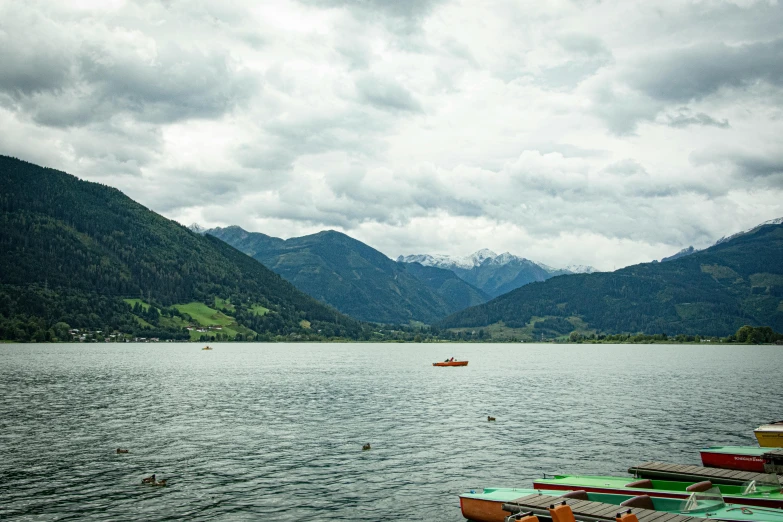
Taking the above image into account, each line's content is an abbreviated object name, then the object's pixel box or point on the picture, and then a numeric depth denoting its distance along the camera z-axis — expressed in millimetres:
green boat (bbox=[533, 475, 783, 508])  33250
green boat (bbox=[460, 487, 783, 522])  29641
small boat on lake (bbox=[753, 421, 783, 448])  55522
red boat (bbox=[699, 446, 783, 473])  44531
